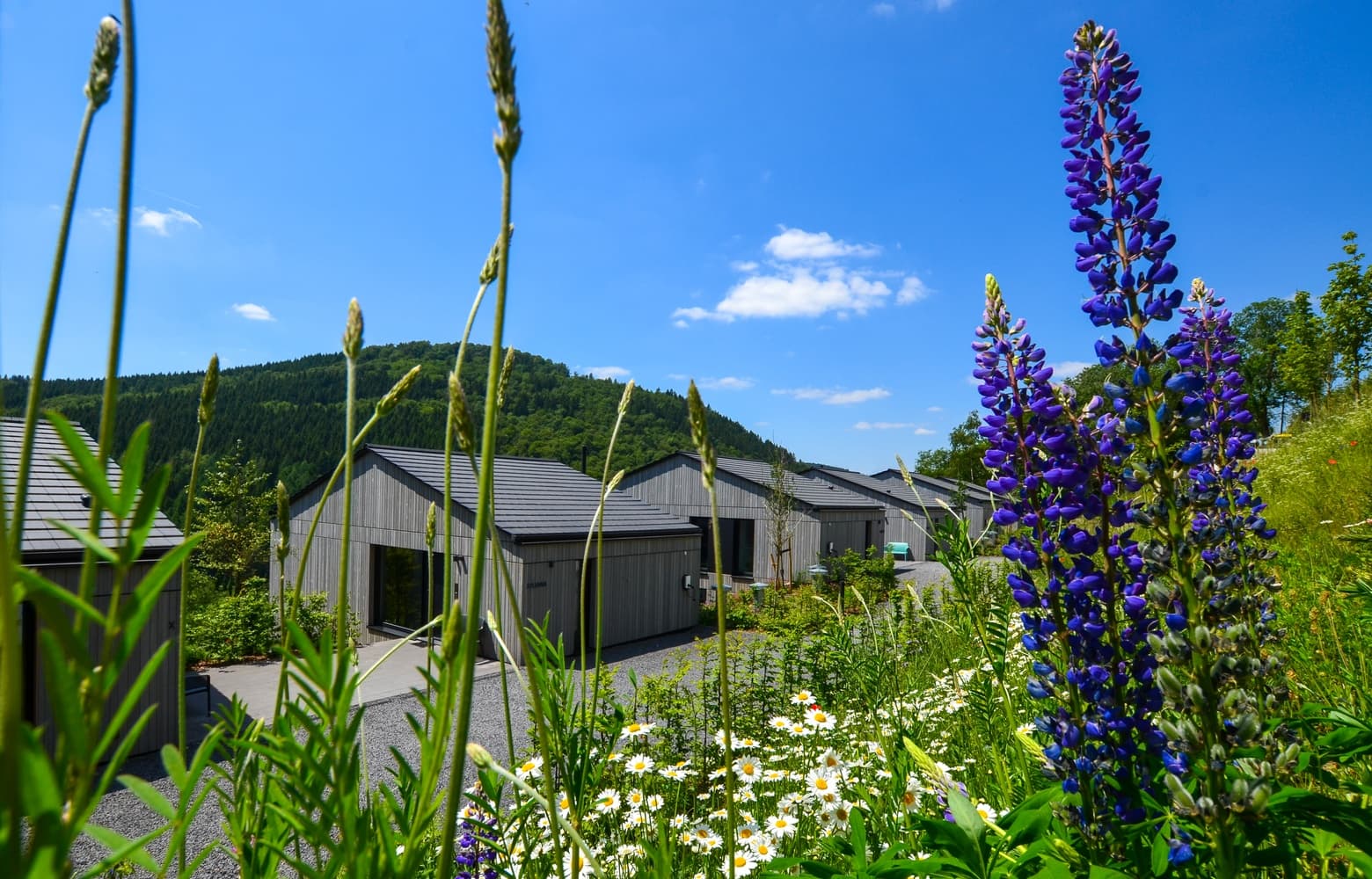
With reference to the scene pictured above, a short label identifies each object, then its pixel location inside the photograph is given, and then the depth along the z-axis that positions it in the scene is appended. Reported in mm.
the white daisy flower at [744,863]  1938
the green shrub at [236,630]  14094
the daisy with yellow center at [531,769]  2262
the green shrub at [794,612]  7921
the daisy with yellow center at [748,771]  2797
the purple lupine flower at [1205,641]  1121
